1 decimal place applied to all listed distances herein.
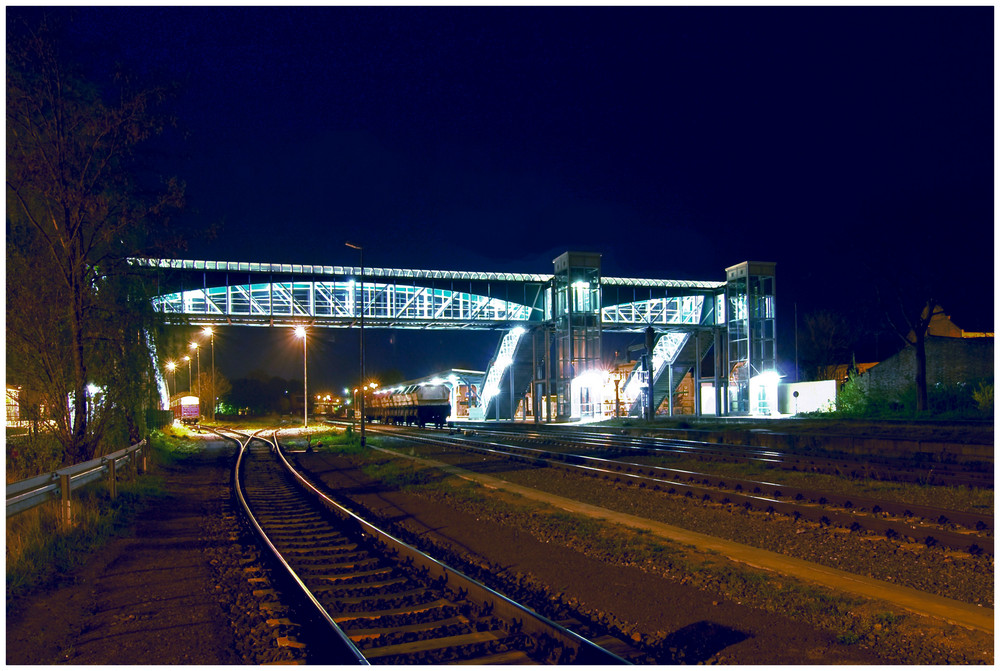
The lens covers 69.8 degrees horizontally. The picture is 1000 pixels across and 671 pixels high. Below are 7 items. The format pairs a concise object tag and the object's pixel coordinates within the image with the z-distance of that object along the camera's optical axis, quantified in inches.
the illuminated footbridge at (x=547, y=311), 1768.0
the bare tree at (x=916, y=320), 1326.3
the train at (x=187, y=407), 2645.2
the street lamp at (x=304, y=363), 1833.8
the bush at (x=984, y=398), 1184.5
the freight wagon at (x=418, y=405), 1899.6
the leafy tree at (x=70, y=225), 538.9
